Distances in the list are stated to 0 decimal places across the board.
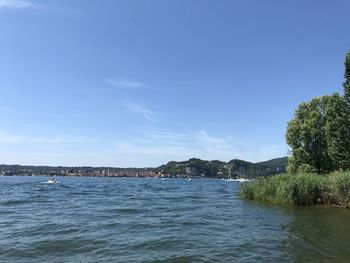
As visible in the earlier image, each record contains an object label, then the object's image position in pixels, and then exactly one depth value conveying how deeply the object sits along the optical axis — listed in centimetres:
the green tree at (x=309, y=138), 5375
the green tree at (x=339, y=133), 4328
